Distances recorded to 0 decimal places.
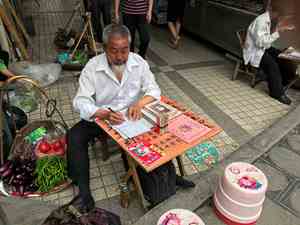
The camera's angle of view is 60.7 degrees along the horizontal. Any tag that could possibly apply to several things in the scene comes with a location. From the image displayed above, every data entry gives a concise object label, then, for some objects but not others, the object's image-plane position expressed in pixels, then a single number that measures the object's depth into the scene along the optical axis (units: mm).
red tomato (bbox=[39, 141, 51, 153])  2492
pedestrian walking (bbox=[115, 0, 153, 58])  4176
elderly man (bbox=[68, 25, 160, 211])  2090
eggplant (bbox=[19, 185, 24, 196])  2350
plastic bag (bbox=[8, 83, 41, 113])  3535
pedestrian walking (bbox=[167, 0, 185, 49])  5839
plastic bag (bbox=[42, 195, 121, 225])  1689
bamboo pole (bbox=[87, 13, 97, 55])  4415
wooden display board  1720
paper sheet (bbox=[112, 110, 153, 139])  1909
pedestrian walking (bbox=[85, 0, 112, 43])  5016
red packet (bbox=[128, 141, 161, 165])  1695
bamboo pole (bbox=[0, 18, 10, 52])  4058
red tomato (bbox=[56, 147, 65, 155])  2497
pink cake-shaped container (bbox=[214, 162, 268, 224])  1979
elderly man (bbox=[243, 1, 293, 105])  3936
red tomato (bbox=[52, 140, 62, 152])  2506
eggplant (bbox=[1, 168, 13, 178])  2381
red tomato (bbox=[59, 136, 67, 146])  2543
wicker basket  2461
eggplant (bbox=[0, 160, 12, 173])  2397
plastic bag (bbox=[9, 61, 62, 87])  4051
